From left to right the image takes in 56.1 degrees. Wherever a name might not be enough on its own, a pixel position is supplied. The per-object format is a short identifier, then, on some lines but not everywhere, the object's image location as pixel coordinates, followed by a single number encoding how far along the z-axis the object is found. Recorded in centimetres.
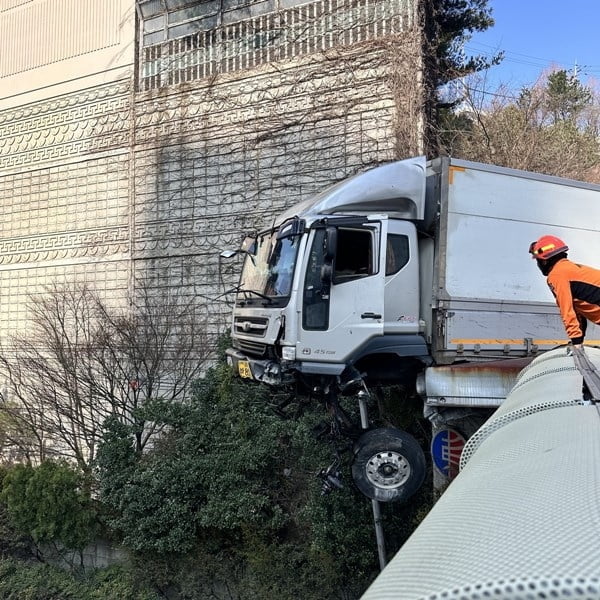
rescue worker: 546
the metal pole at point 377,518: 736
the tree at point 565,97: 1502
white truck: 679
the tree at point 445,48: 1195
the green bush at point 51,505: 1134
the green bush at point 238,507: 890
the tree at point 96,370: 1347
